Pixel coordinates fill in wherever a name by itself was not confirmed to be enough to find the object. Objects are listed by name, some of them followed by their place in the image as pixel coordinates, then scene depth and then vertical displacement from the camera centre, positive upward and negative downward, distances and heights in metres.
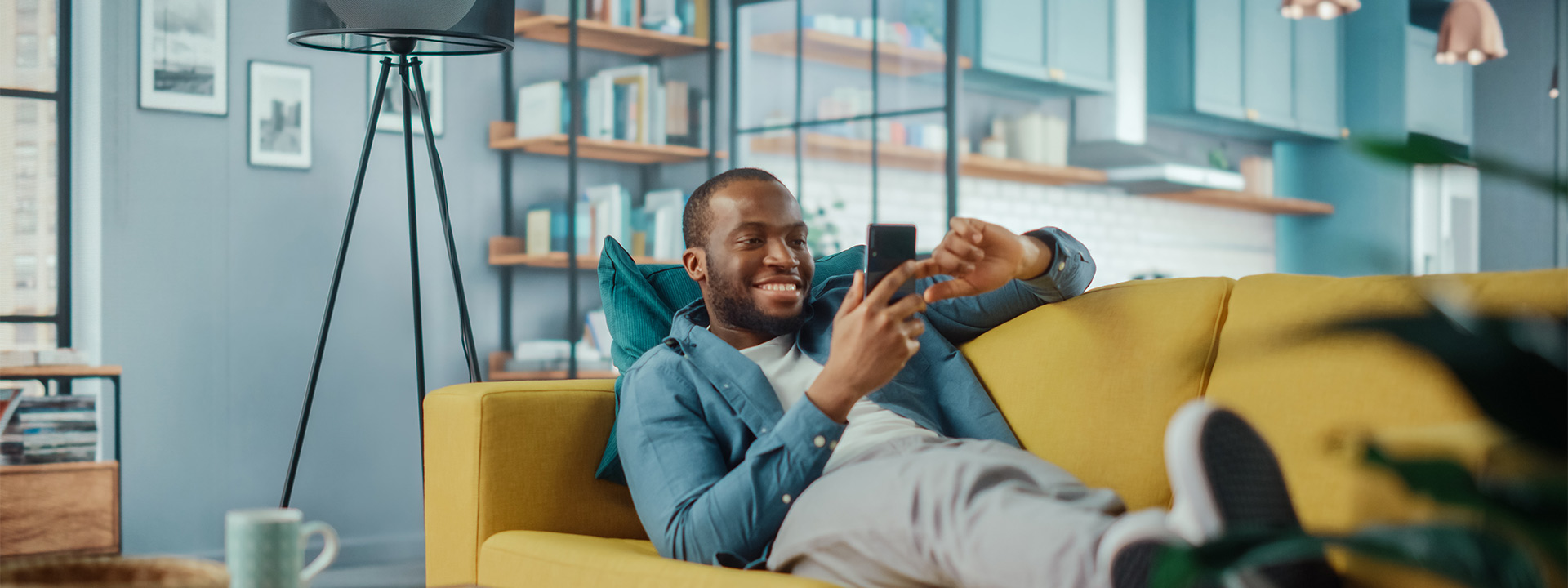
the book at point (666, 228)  4.35 +0.21
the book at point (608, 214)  4.26 +0.25
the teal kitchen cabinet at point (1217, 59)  5.99 +1.17
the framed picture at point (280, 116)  3.71 +0.53
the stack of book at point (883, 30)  4.21 +0.93
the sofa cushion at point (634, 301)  1.92 -0.03
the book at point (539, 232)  4.20 +0.18
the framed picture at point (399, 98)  3.96 +0.62
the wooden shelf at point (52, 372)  3.04 -0.23
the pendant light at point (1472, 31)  4.59 +1.00
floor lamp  2.49 +0.55
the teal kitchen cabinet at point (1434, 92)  6.86 +1.17
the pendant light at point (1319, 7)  4.28 +1.02
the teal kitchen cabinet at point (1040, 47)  5.09 +1.08
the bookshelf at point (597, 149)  4.18 +0.49
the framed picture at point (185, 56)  3.53 +0.68
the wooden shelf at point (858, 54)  4.20 +0.84
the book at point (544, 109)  4.20 +0.62
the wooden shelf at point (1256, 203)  6.37 +0.47
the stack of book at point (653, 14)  4.27 +1.00
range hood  5.58 +0.75
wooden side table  2.90 -0.51
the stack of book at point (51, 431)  2.99 -0.38
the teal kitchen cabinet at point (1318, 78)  6.65 +1.18
